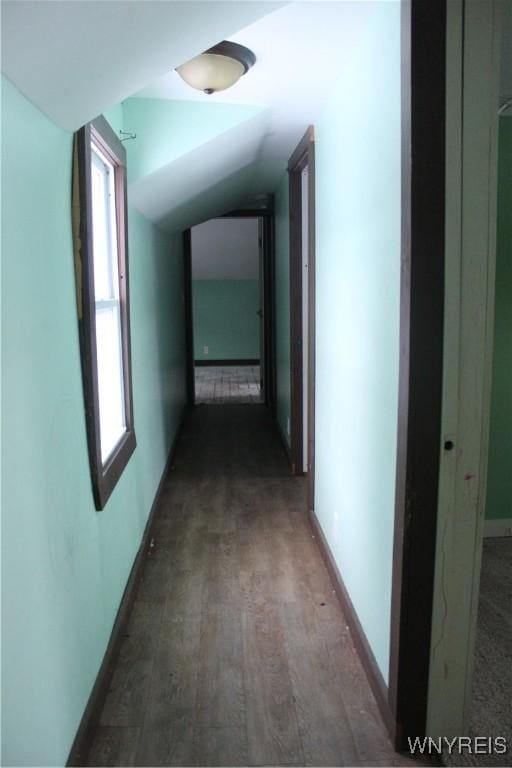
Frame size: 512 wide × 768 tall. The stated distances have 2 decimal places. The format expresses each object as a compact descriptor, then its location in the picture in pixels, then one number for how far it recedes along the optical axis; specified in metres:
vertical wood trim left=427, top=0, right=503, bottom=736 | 1.43
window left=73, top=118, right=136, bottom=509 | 1.76
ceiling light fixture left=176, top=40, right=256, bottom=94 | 2.07
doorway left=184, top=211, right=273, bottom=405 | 6.20
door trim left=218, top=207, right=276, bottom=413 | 5.77
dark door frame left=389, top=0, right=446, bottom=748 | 1.42
